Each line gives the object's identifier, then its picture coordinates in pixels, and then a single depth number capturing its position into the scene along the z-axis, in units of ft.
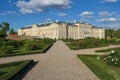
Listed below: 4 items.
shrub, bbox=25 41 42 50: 29.19
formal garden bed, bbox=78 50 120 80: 10.43
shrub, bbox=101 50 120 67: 13.34
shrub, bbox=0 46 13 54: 24.14
